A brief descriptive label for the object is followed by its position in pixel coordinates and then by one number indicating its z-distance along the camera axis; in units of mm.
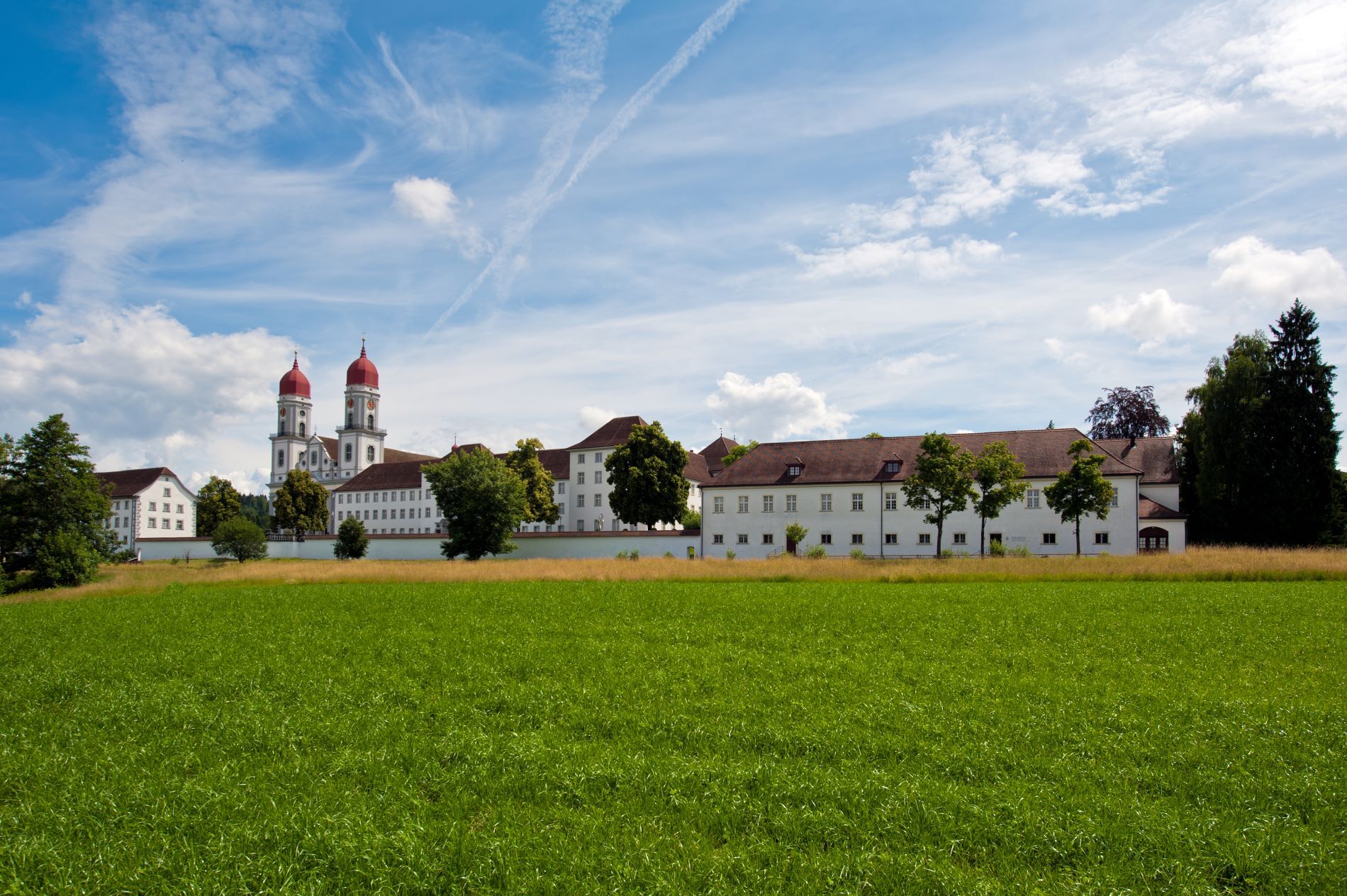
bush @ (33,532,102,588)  45844
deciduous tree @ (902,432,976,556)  43812
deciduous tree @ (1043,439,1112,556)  43062
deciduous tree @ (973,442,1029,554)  44281
